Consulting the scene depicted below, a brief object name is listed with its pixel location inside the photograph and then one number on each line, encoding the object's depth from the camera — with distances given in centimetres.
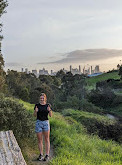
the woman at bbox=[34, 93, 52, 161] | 422
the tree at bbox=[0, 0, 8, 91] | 869
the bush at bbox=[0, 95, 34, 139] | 518
